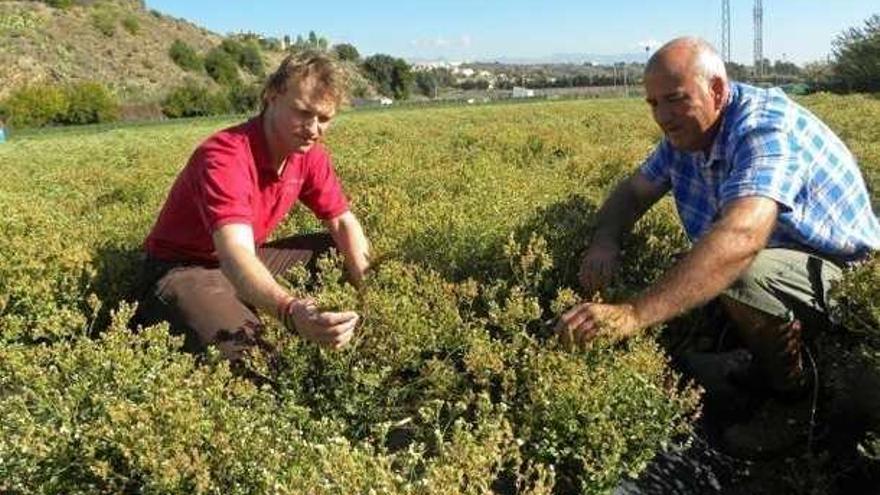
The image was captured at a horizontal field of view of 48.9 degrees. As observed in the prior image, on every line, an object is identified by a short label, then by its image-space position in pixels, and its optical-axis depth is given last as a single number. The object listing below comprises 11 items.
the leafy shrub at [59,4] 80.81
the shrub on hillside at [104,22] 79.25
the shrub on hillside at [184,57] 82.31
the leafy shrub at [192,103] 63.56
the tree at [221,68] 85.31
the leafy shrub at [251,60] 92.94
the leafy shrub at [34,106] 53.09
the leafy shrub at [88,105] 56.16
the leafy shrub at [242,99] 64.88
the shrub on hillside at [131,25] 82.00
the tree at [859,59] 43.34
